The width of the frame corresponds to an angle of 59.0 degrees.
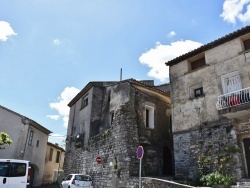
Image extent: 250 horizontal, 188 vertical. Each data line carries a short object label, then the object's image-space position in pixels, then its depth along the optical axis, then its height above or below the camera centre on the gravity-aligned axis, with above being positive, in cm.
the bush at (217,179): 993 -72
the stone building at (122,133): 1379 +190
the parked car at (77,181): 1238 -119
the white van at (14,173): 909 -61
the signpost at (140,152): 877 +36
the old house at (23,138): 1839 +178
